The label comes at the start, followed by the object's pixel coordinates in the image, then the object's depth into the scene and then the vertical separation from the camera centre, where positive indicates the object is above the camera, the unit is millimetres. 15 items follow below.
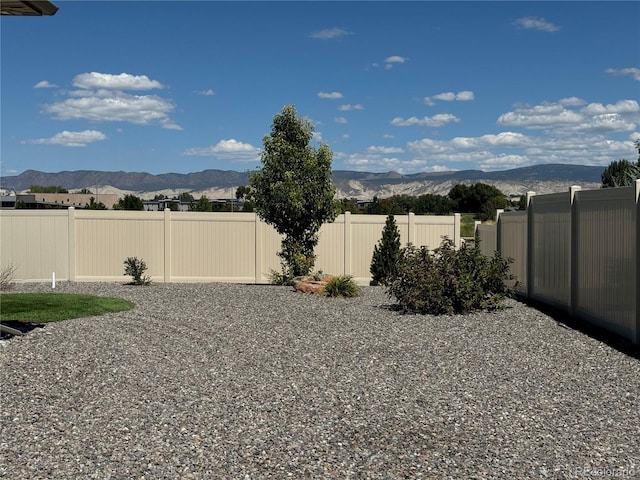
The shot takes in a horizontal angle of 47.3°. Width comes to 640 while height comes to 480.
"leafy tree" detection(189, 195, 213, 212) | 62806 +369
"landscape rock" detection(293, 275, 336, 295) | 15477 -1622
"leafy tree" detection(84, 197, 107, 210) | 53900 +366
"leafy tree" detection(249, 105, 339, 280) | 17094 +544
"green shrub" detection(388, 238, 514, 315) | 12406 -1272
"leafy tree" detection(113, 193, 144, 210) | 66019 +717
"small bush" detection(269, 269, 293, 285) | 18222 -1744
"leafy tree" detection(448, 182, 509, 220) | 79938 +1291
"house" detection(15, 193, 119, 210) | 63500 +1693
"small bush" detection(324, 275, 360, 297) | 15266 -1647
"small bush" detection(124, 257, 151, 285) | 17641 -1448
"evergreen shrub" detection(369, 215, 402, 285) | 18984 -1154
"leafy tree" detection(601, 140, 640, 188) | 36544 +2014
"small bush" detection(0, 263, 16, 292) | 16877 -1582
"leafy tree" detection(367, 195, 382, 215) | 63138 +100
